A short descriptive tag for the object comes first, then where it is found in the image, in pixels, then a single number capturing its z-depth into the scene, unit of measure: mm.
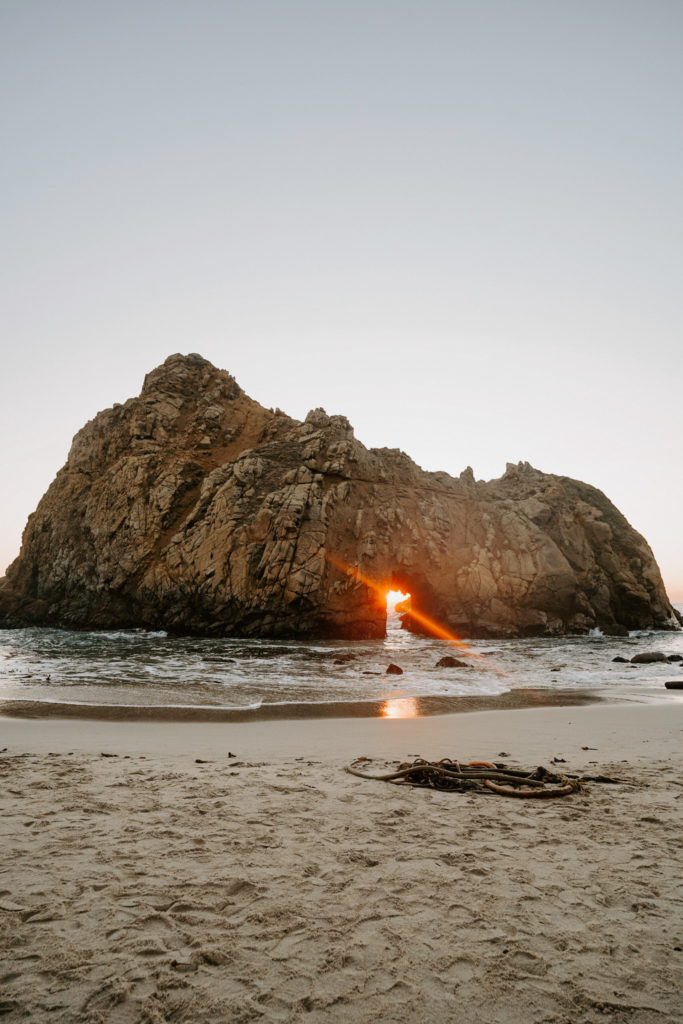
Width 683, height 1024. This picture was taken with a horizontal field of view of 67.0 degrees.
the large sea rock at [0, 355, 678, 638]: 31859
